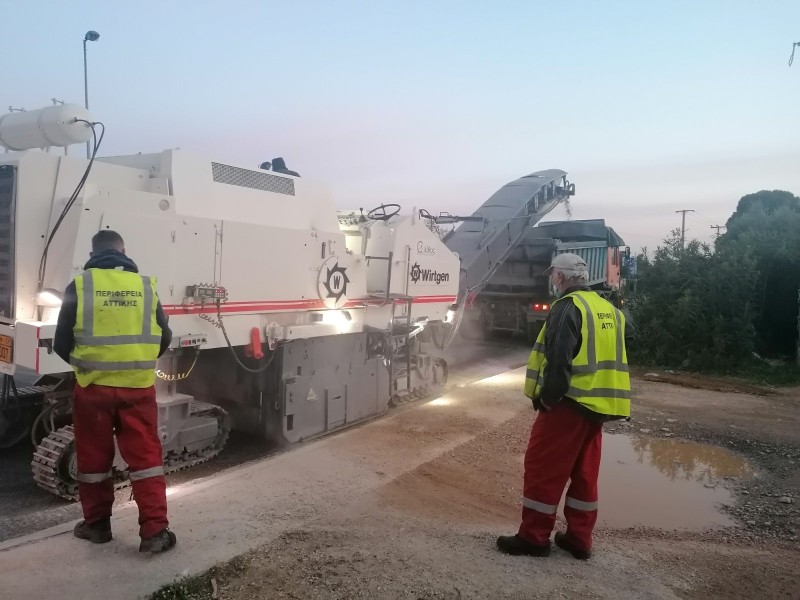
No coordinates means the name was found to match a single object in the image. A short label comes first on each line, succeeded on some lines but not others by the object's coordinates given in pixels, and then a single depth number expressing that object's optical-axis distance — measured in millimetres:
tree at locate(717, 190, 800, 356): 11695
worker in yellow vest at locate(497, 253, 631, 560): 3451
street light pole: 5273
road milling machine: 4344
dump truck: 13766
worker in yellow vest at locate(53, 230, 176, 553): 3338
